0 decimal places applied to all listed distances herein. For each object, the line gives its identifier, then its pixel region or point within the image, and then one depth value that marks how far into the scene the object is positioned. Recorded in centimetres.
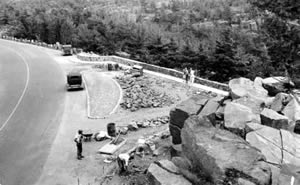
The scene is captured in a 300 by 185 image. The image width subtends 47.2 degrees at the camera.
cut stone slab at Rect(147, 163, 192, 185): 1099
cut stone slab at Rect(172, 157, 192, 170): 1175
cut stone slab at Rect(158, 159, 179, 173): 1159
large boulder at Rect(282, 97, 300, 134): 1410
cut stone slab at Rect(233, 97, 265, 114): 1554
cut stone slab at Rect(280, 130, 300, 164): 1141
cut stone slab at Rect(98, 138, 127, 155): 1825
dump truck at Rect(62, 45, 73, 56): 4852
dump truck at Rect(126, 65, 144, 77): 3268
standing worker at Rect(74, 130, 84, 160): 1784
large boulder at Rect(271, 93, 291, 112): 1528
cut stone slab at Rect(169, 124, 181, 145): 1598
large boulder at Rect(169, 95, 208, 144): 1594
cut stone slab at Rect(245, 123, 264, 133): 1300
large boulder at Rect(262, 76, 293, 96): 1819
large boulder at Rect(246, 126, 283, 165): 1151
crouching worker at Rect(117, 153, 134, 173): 1548
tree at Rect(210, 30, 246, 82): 4072
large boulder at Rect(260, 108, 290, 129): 1355
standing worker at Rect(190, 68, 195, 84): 2970
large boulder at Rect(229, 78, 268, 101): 1709
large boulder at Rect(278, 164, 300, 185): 977
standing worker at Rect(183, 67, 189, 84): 2972
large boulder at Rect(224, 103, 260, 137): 1367
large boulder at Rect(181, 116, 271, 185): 1016
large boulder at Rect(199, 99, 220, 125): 1519
